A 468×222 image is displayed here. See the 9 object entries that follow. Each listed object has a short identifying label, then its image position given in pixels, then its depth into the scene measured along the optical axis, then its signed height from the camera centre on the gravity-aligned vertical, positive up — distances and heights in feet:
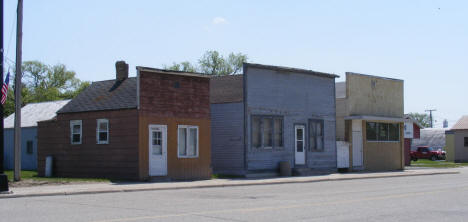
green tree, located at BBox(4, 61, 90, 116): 236.63 +24.76
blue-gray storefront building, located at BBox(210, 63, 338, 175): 96.99 +3.18
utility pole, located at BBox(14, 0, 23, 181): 73.67 +6.45
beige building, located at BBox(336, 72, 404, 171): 118.62 +3.66
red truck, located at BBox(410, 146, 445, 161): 217.56 -5.93
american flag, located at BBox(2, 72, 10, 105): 63.57 +5.67
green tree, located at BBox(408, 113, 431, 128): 538.88 +18.95
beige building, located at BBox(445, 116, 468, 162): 200.44 -1.48
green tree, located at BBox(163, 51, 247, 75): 249.14 +31.07
